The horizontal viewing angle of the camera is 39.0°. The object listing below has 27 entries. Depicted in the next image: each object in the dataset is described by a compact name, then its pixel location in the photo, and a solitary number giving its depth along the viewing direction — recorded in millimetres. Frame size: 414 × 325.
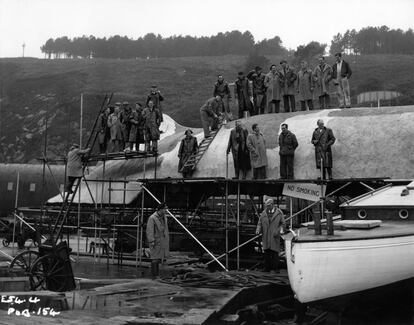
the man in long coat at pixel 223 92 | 21859
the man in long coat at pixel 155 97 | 21500
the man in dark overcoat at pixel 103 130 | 22458
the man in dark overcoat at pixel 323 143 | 17094
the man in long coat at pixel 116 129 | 21422
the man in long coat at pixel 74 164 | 20188
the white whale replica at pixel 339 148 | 17312
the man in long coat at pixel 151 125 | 20625
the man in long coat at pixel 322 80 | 20703
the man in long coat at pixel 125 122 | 21422
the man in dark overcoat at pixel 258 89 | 22078
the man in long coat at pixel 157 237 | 15898
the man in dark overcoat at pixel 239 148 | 18438
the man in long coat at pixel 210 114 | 21328
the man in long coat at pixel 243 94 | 21906
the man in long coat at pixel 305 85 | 21172
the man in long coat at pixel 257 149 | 18000
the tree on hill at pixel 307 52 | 94000
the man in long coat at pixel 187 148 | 20328
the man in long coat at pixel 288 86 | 21203
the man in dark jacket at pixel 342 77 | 20172
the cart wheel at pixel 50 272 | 12273
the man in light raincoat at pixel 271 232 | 15266
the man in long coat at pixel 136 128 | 21047
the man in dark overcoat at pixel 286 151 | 17750
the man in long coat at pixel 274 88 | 21312
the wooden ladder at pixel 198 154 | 19812
